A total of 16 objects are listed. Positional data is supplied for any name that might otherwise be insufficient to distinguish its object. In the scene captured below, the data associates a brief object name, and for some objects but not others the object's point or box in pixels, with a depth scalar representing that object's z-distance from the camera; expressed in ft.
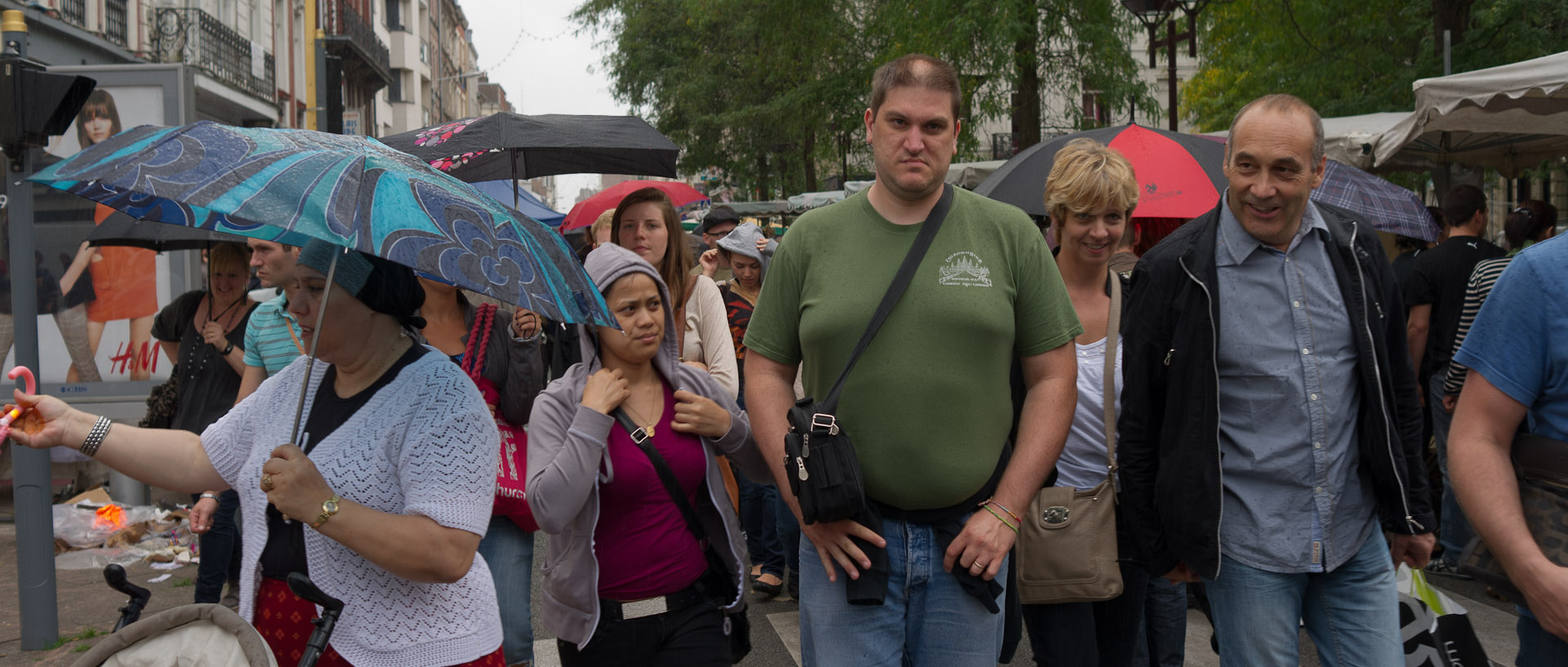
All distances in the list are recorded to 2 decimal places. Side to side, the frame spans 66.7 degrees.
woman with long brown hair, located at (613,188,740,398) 15.94
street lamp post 33.47
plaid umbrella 23.40
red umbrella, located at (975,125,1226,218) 17.92
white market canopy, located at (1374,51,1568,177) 20.27
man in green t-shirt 8.97
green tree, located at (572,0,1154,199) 51.62
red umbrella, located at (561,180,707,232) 29.73
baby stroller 6.93
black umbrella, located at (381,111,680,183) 19.43
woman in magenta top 10.25
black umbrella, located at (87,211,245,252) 20.84
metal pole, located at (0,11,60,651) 19.01
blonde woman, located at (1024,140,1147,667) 11.55
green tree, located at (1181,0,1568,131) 43.19
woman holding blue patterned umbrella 7.83
